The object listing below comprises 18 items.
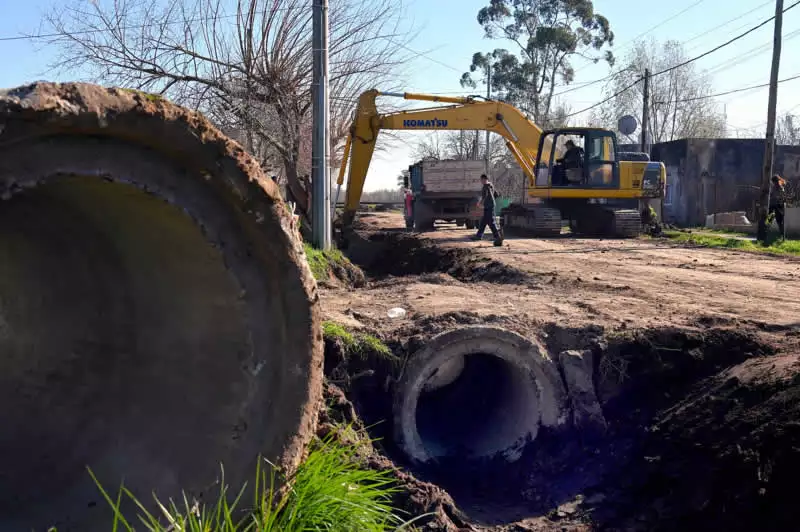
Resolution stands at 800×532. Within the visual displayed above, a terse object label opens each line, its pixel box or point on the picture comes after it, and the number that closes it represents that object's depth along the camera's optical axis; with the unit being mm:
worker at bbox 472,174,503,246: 16653
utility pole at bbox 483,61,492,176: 46428
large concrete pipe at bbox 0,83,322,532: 3477
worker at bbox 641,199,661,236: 20609
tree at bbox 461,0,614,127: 44531
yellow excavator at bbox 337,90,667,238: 18922
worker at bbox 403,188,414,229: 23516
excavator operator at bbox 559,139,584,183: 19250
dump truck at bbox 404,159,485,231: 22656
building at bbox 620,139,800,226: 29812
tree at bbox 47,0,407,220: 15305
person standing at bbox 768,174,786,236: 18014
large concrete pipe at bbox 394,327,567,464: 6156
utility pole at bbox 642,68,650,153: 29516
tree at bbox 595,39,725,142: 51906
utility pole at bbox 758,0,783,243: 17391
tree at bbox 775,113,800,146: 57831
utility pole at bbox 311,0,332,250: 12734
